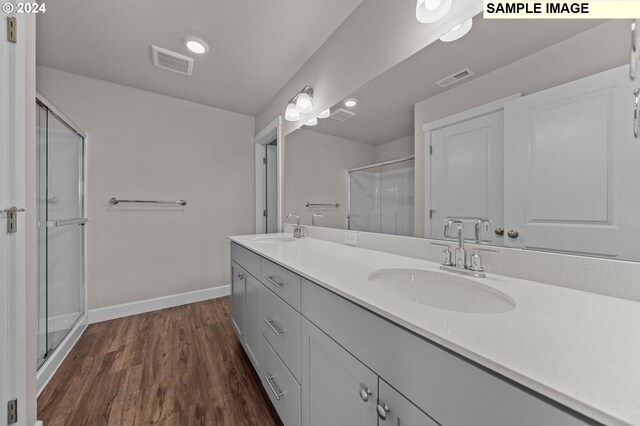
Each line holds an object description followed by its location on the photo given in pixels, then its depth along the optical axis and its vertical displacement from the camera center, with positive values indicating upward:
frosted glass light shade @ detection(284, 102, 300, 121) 2.08 +0.86
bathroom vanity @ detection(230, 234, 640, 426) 0.35 -0.27
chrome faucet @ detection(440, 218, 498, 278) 0.85 -0.17
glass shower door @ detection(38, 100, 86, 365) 1.66 -0.15
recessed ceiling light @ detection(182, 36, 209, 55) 1.80 +1.29
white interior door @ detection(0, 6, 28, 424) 0.93 -0.07
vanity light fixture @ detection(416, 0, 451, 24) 0.99 +0.86
